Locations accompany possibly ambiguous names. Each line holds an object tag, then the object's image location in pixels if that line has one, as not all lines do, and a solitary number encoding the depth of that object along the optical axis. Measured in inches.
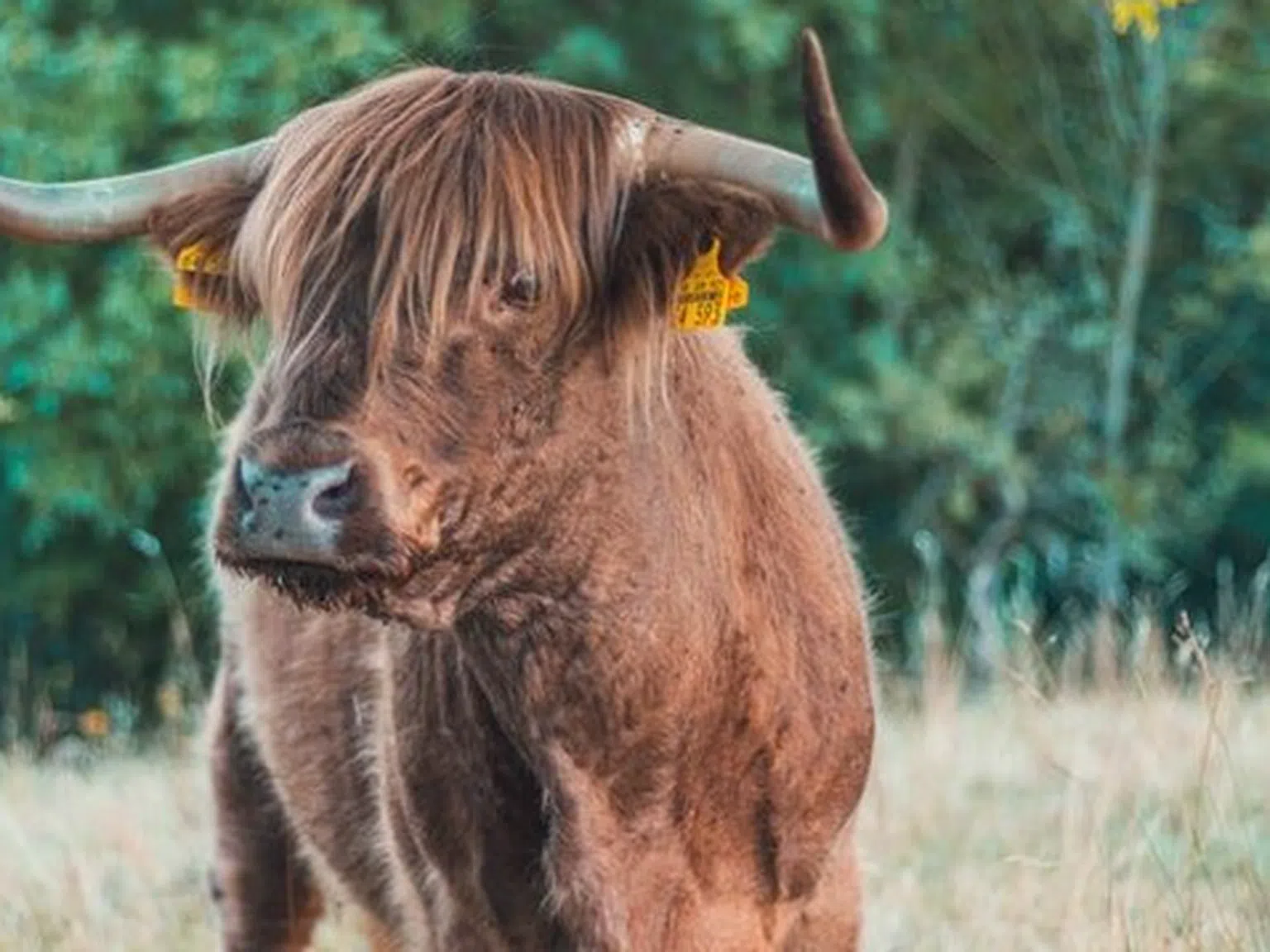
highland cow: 331.6
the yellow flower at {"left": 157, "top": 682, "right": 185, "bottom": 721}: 765.9
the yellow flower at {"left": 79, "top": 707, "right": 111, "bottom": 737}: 846.5
